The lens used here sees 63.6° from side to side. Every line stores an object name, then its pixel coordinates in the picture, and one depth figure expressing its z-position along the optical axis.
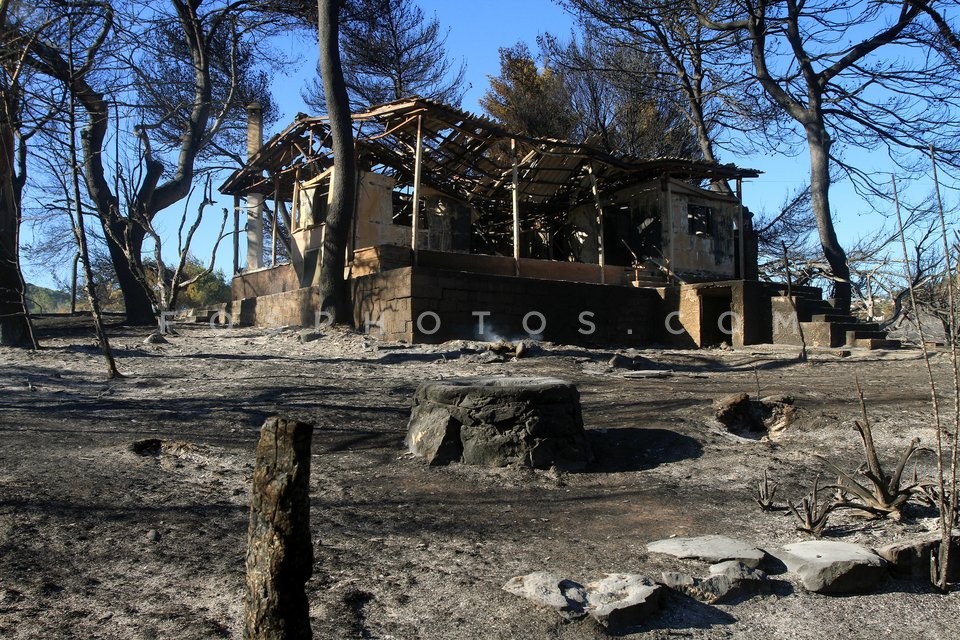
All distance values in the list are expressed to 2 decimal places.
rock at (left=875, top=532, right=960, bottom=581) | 3.62
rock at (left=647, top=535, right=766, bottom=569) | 3.57
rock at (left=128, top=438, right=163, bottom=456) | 5.17
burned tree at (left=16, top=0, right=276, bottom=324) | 13.59
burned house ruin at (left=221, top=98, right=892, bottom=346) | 12.08
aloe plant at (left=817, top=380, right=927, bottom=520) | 4.27
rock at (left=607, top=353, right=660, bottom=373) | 9.75
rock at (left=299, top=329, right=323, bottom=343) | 11.33
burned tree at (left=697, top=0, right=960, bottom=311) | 16.69
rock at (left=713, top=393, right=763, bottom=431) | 6.51
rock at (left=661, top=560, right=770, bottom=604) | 3.35
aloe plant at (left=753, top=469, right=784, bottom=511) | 4.48
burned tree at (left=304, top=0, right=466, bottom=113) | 21.23
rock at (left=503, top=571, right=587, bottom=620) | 3.09
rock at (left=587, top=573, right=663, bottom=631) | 3.04
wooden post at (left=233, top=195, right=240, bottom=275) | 17.53
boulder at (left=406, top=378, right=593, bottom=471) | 5.31
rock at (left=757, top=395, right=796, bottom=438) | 6.54
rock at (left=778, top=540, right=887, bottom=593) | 3.41
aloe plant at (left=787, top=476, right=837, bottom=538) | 4.03
